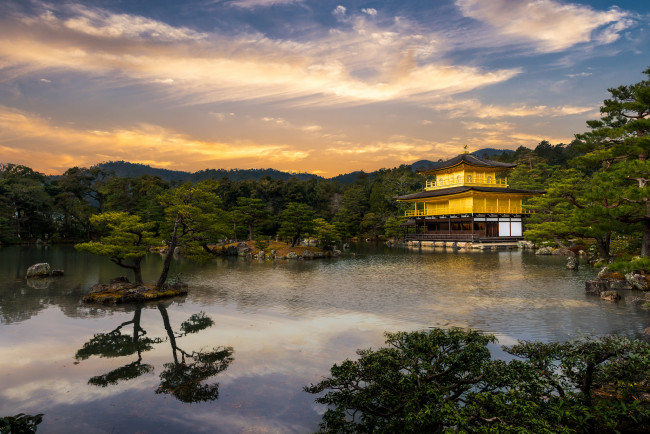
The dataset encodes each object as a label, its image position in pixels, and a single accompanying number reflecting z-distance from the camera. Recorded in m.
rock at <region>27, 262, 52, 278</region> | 23.36
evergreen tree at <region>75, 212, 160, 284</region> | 16.77
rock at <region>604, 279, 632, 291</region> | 17.34
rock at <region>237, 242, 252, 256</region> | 37.06
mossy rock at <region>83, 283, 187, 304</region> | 16.66
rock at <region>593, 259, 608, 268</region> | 23.08
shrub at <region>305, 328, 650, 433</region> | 5.04
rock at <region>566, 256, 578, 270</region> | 24.50
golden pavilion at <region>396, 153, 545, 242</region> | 44.72
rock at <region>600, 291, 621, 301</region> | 15.18
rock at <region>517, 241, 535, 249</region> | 40.44
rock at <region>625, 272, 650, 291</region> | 16.69
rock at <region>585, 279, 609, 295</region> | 16.38
